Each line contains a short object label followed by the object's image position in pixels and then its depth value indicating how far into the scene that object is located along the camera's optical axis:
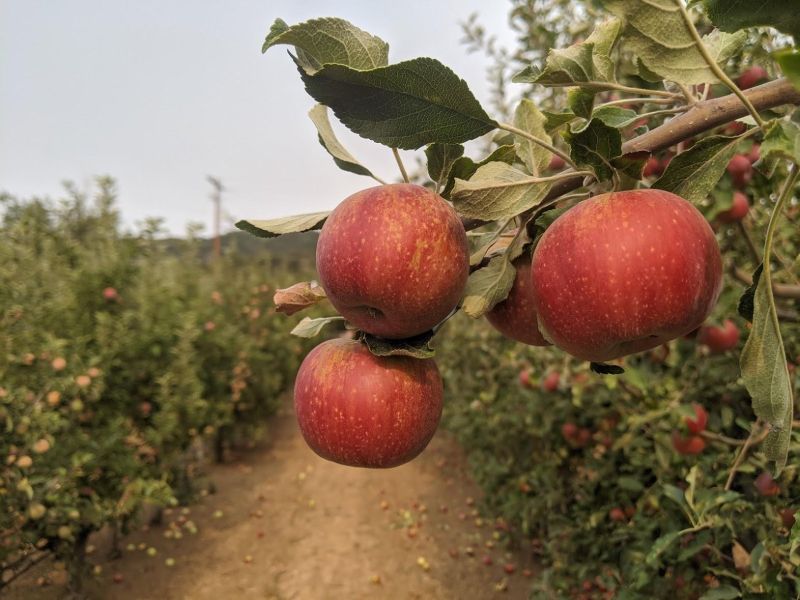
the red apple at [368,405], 0.29
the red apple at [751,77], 0.50
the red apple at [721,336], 0.62
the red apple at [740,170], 0.63
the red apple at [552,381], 2.12
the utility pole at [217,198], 15.01
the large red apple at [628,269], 0.23
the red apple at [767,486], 0.54
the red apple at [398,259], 0.25
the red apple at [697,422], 0.64
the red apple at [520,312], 0.28
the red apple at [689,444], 0.67
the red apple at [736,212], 0.61
